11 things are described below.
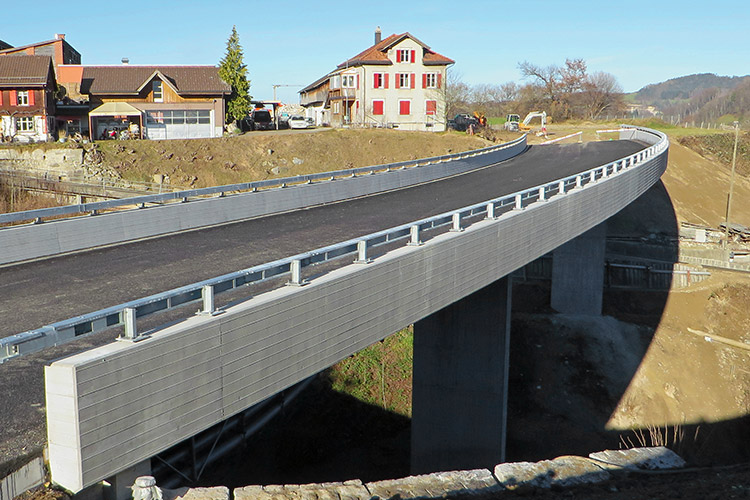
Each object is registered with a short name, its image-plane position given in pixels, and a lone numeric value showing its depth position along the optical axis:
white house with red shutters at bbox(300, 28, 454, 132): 62.59
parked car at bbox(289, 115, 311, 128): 67.19
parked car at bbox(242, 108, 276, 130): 64.64
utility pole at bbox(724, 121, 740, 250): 44.19
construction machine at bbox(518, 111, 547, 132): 71.42
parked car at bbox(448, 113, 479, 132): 65.25
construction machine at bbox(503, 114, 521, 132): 74.75
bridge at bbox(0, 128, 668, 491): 7.18
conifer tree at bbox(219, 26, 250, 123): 59.75
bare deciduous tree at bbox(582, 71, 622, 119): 101.06
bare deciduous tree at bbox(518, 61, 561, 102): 98.94
